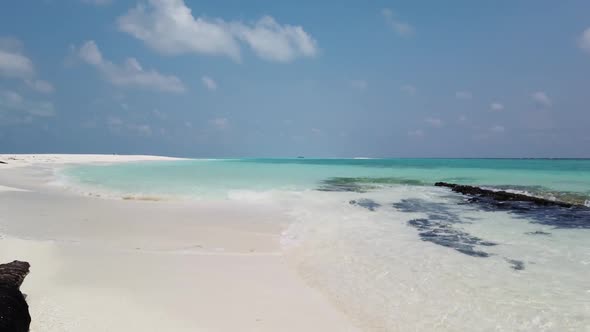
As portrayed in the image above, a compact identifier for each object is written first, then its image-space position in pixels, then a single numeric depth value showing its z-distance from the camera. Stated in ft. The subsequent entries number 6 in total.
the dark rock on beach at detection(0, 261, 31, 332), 10.87
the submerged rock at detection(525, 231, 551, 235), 32.35
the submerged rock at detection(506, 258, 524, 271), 21.48
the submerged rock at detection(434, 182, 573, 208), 53.06
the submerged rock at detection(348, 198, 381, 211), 47.89
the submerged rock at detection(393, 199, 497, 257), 26.68
